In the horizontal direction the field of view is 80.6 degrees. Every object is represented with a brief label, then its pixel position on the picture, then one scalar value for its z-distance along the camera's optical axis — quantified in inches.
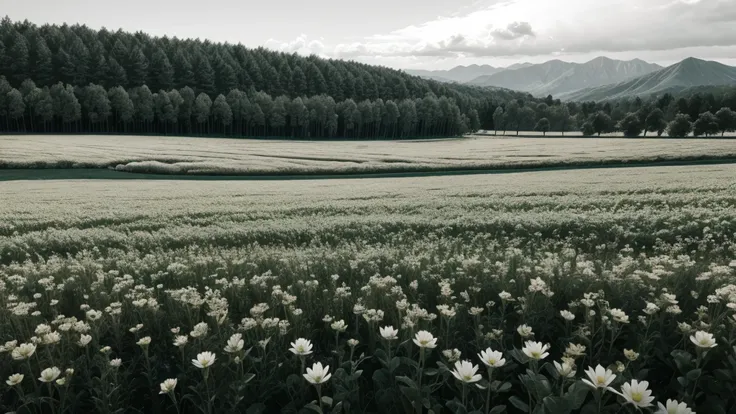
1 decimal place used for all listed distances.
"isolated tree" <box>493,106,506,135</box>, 5946.9
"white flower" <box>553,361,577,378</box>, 108.9
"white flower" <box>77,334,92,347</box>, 141.5
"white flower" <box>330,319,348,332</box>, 146.7
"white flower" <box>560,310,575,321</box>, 152.3
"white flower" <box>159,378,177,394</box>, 113.0
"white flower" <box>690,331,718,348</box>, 124.8
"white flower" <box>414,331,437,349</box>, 123.0
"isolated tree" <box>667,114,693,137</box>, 3791.8
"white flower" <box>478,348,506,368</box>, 114.7
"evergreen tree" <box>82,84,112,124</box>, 3828.7
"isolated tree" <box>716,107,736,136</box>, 3826.3
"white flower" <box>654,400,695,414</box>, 99.5
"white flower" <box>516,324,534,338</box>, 136.0
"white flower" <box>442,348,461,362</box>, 133.2
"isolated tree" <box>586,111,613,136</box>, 4690.0
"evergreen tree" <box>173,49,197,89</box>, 5221.5
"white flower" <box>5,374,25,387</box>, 121.3
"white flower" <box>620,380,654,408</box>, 99.0
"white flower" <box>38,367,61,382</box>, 121.4
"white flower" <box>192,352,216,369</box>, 122.3
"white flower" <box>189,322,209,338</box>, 144.8
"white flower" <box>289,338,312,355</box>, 128.4
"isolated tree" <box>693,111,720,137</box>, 3750.0
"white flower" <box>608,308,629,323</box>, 144.9
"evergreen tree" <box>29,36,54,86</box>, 4564.5
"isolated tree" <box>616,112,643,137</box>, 4379.9
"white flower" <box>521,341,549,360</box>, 117.0
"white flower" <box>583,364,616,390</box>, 104.1
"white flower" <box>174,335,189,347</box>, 136.8
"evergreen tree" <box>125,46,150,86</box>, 4933.6
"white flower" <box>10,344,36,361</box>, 130.0
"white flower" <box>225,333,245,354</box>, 130.4
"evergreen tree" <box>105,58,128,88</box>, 4768.7
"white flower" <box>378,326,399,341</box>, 134.8
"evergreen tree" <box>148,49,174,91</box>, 5068.9
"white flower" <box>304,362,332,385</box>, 113.1
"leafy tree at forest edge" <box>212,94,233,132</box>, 4212.6
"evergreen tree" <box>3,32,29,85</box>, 4480.8
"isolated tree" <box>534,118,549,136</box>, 5679.1
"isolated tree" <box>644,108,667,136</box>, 4234.7
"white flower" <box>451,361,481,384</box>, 108.4
